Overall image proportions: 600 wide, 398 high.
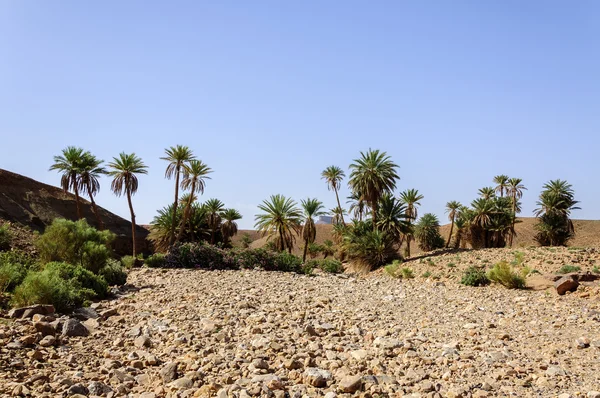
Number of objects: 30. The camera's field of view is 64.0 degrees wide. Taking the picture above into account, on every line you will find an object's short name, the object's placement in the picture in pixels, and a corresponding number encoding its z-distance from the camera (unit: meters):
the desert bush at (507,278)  17.20
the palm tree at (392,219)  34.19
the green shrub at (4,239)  22.62
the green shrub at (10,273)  12.12
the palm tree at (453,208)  61.97
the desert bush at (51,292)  10.65
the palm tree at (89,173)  35.72
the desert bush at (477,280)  18.91
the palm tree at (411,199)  46.19
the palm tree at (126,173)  35.69
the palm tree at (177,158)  36.53
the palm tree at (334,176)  50.91
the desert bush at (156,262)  26.00
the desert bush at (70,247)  17.64
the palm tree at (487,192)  54.66
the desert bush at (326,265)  28.37
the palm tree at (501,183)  54.62
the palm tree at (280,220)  37.00
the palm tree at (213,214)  43.56
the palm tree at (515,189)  54.66
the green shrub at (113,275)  16.78
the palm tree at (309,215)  41.69
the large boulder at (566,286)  15.16
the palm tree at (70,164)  35.34
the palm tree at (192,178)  37.59
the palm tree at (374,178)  36.88
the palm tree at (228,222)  44.47
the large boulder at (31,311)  9.36
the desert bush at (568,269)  20.12
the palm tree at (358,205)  38.35
